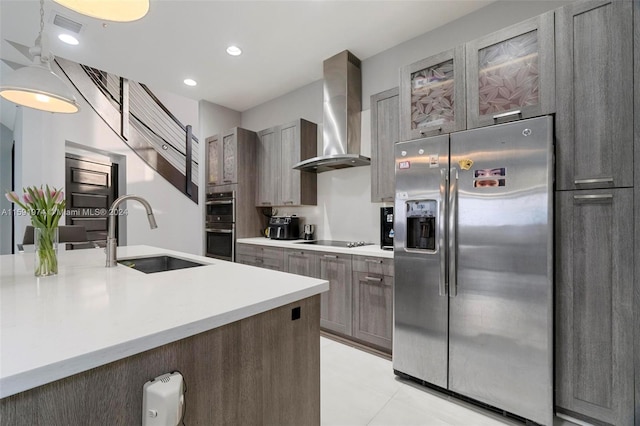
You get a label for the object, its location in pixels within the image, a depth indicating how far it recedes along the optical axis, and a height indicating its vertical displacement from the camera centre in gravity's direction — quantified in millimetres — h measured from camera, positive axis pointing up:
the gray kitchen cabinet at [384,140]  2668 +714
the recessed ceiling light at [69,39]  2815 +1764
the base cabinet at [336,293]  2734 -779
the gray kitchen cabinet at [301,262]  2990 -521
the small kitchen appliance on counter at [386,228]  2725 -132
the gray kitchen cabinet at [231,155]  3937 +853
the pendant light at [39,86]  1604 +769
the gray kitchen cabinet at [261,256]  3340 -521
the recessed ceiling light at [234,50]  3030 +1776
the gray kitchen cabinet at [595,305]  1491 -496
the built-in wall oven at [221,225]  3928 -161
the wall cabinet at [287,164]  3584 +681
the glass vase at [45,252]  1312 -179
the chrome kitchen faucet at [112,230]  1585 -94
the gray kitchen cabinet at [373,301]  2453 -775
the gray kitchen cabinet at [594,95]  1494 +668
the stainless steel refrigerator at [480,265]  1651 -328
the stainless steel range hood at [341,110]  3152 +1186
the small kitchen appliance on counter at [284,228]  3713 -180
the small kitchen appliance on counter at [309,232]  3757 -234
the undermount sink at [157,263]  1904 -345
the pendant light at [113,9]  1270 +934
